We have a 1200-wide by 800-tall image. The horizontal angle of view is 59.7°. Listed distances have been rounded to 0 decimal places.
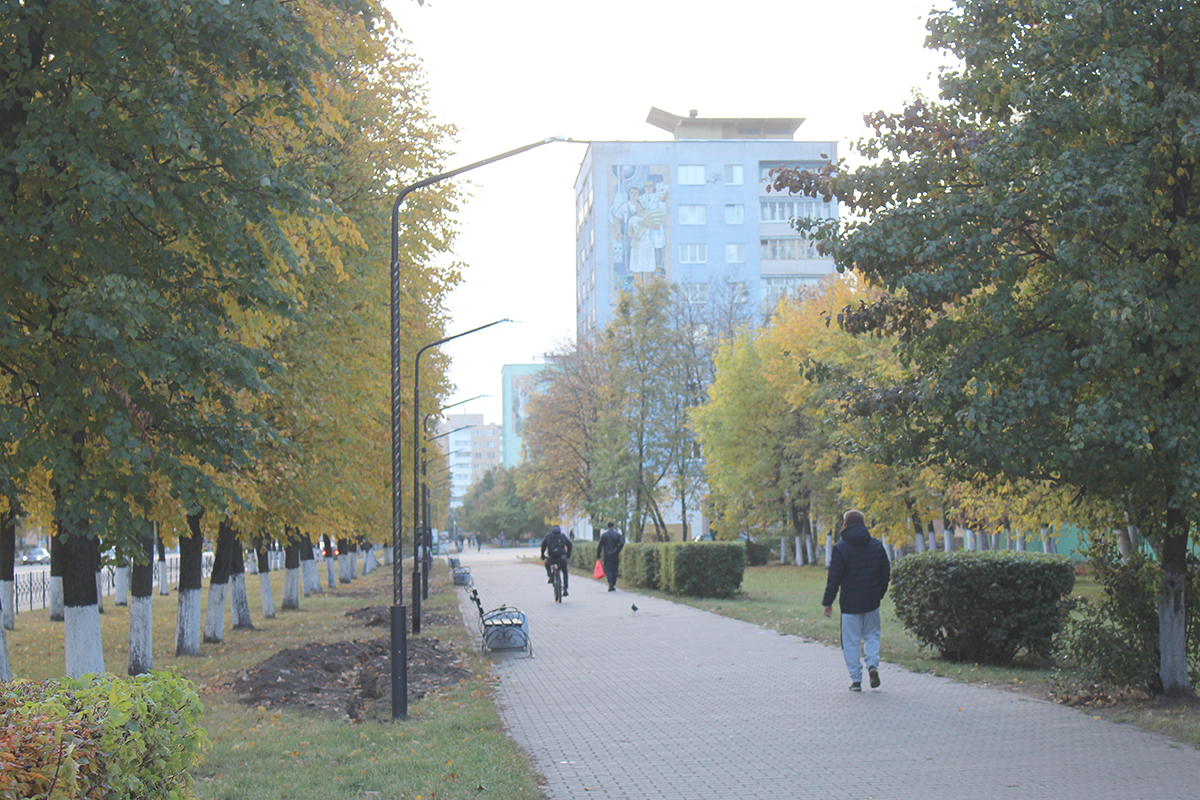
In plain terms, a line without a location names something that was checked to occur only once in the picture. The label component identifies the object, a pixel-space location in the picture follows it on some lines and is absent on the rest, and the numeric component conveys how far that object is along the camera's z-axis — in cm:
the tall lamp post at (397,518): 1033
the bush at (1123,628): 1003
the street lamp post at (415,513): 1900
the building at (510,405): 16112
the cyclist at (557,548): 2670
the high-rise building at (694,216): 8544
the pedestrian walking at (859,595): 1119
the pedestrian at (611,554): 2978
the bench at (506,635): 1591
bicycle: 2662
